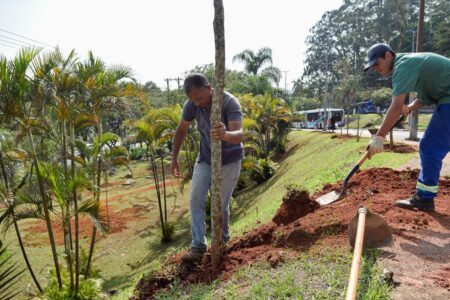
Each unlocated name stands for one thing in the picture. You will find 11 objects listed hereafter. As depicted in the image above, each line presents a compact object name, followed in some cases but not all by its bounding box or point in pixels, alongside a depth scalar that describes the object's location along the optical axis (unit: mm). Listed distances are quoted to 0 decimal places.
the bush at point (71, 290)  6262
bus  36341
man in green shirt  3223
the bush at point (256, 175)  15498
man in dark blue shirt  3287
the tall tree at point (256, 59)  34375
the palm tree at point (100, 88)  7074
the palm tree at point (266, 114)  18373
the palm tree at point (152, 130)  10484
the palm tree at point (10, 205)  5910
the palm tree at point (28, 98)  5699
